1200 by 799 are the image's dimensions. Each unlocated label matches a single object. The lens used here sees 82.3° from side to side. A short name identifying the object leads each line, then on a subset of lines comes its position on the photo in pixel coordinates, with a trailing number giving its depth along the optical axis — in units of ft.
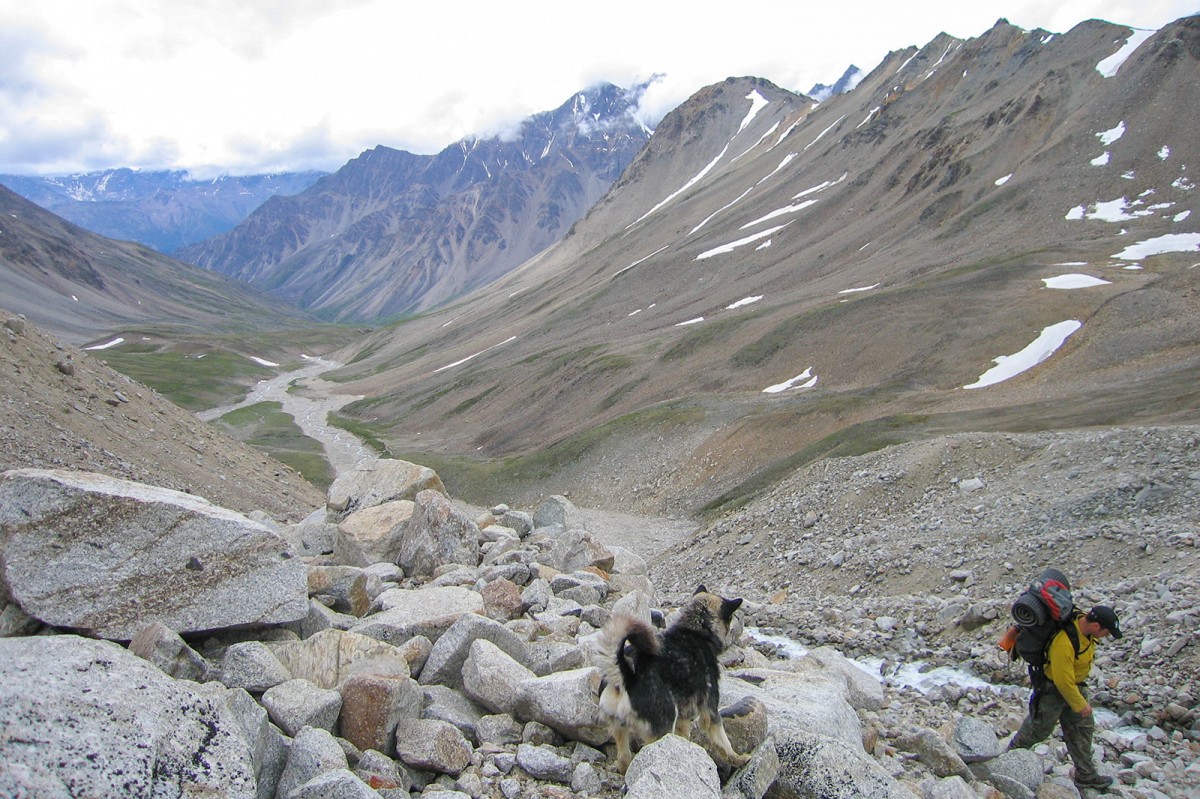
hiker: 28.35
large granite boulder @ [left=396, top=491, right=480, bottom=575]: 46.57
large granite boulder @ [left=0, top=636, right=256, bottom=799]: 14.80
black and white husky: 22.35
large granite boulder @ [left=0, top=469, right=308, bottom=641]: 24.18
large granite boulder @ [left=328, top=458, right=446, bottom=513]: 59.00
